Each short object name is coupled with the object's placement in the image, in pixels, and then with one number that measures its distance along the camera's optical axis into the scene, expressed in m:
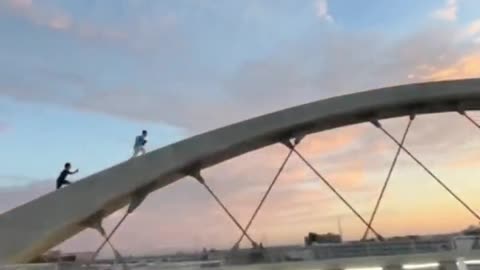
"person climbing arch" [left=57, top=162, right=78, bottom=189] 15.09
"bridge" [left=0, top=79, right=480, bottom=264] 13.88
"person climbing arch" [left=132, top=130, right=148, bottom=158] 15.83
